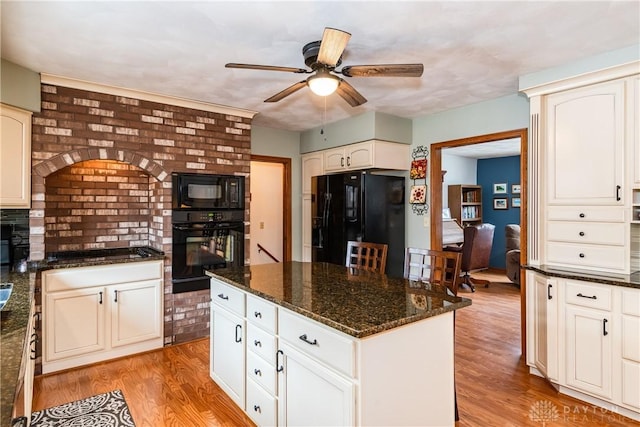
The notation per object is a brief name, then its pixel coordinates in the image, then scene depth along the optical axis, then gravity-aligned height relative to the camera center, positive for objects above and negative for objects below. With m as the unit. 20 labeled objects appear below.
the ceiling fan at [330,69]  1.91 +0.86
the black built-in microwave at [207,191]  3.59 +0.24
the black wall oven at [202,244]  3.58 -0.31
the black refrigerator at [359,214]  4.07 +0.01
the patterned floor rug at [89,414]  2.29 -1.32
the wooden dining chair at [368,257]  2.80 -0.35
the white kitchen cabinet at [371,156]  4.08 +0.69
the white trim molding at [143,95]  2.99 +1.11
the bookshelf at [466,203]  7.60 +0.25
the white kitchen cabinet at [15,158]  2.72 +0.43
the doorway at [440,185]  3.28 +0.32
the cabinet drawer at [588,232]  2.55 -0.13
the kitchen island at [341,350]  1.50 -0.64
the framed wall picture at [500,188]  7.73 +0.58
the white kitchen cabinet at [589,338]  2.37 -0.84
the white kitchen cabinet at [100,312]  2.92 -0.85
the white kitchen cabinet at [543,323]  2.64 -0.83
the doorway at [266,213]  5.52 +0.02
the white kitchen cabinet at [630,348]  2.25 -0.83
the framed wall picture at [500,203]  7.71 +0.26
